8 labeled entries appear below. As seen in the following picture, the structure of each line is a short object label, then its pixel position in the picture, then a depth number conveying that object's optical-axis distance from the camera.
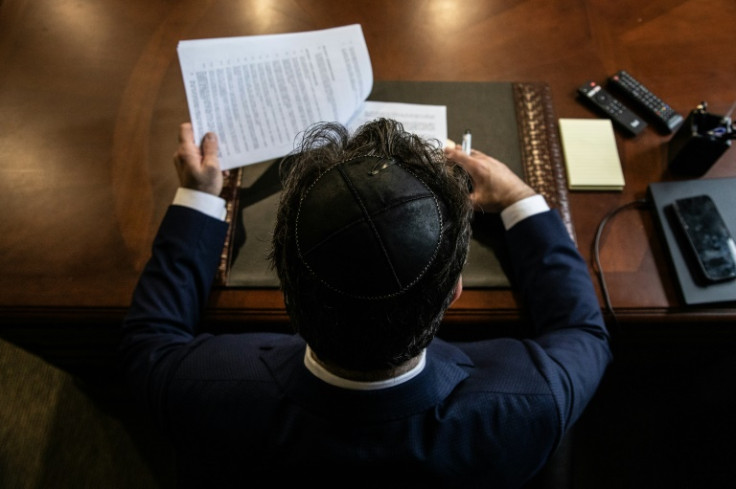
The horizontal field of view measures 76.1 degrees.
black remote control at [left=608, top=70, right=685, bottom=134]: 0.94
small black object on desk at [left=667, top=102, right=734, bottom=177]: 0.85
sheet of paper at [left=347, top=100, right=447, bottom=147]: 0.93
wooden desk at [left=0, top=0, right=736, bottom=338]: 0.81
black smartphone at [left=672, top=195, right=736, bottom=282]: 0.80
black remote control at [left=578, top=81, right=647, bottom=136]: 0.94
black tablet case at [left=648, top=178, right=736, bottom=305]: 0.79
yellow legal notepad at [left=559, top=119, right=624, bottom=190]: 0.89
